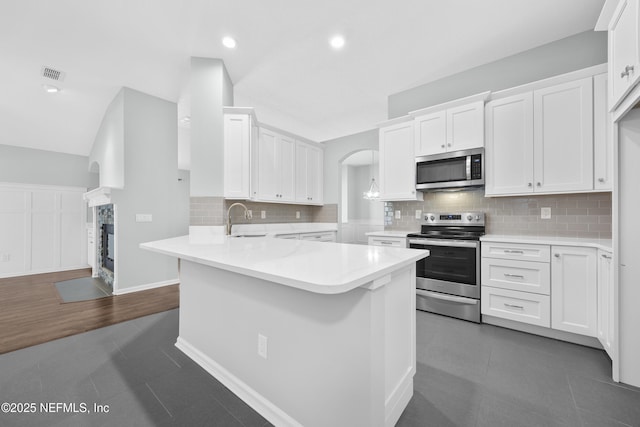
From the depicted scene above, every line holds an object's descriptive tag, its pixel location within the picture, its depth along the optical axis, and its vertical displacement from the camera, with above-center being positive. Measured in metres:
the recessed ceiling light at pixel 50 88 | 3.56 +1.74
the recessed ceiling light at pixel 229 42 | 2.66 +1.80
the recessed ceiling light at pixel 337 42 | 2.63 +1.79
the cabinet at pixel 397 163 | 3.46 +0.71
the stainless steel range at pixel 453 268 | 2.71 -0.61
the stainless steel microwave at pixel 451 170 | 2.92 +0.53
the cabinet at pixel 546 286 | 2.14 -0.65
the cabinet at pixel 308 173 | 4.77 +0.78
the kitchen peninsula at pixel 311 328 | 1.08 -0.59
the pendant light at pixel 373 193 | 6.03 +0.50
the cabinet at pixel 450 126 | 2.90 +1.05
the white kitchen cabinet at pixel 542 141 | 2.38 +0.74
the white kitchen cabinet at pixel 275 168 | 3.96 +0.75
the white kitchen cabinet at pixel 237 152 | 3.25 +0.79
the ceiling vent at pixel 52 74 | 3.21 +1.78
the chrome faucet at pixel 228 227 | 3.09 -0.17
